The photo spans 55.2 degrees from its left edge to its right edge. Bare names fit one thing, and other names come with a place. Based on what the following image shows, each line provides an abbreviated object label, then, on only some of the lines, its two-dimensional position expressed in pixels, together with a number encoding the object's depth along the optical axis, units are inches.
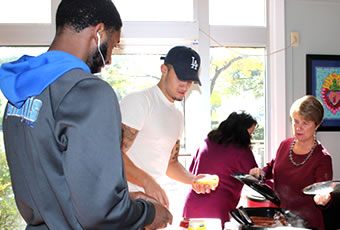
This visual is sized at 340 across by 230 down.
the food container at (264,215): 64.5
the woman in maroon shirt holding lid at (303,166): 81.2
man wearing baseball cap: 68.3
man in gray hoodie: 28.8
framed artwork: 111.0
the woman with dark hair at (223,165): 82.3
